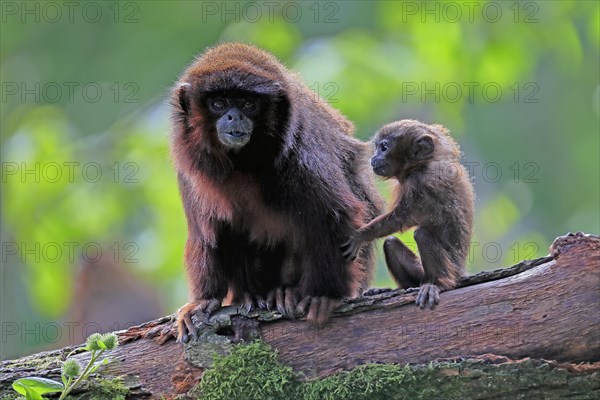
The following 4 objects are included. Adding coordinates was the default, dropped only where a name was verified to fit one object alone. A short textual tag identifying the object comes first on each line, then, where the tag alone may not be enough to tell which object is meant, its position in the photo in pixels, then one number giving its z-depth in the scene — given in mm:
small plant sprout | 9414
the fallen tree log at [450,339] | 9234
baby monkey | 11562
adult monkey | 11734
